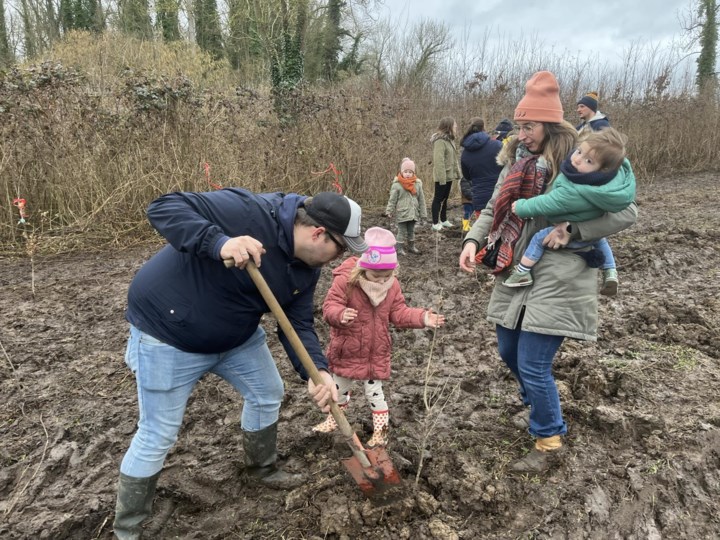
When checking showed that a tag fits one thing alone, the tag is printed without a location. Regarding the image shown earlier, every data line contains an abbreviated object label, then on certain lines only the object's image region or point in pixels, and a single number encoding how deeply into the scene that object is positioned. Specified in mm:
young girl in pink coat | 2643
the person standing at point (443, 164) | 7801
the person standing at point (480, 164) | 6762
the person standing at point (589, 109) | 6652
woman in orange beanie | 2340
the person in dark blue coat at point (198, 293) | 1929
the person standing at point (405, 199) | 6805
